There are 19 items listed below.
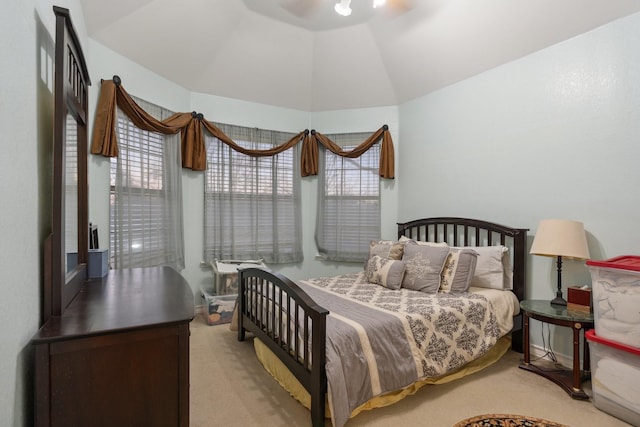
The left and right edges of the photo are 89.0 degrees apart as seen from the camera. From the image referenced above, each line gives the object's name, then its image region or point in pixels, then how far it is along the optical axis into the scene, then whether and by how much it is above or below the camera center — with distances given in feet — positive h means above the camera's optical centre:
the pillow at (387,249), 10.71 -1.27
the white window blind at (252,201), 13.20 +0.50
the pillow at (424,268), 9.23 -1.64
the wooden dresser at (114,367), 3.44 -1.75
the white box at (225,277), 12.09 -2.46
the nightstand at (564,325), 7.23 -2.90
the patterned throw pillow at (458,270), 9.23 -1.72
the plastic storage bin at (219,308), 11.55 -3.45
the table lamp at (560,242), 7.77 -0.75
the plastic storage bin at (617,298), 6.25 -1.77
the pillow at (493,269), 9.55 -1.71
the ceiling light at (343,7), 8.21 +5.22
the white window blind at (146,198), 10.09 +0.48
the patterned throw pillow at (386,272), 9.64 -1.83
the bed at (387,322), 5.97 -2.46
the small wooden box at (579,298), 7.60 -2.09
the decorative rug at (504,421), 6.20 -4.08
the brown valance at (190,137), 9.25 +2.87
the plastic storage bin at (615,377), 6.21 -3.33
